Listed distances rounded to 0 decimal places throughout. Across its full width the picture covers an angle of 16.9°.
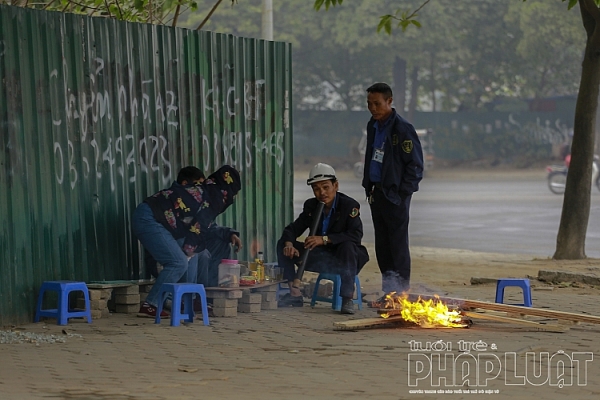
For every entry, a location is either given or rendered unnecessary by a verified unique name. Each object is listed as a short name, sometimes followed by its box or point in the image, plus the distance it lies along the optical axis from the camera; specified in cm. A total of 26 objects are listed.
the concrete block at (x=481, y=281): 2157
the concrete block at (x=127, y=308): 1700
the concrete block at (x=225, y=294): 1673
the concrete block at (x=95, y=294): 1638
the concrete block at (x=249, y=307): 1724
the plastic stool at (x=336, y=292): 1723
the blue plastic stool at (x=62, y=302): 1576
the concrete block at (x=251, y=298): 1720
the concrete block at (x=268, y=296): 1760
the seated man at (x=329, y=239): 1701
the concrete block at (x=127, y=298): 1695
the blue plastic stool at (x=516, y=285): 1729
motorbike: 5429
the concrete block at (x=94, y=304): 1639
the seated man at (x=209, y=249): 1712
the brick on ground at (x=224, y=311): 1673
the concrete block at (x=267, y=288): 1756
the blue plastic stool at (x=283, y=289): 1836
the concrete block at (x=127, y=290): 1693
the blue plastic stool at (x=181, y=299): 1556
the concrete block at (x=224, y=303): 1673
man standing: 1690
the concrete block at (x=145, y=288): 1734
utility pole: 3100
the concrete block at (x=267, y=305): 1761
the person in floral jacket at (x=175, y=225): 1649
